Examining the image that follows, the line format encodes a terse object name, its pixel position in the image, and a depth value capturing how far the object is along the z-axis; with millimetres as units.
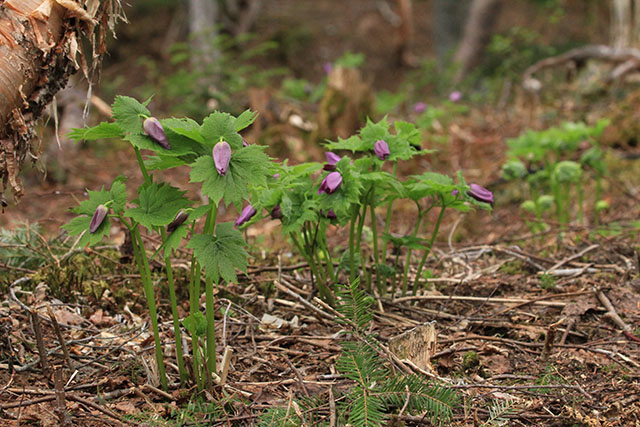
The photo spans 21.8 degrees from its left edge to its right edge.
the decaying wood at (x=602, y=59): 6379
